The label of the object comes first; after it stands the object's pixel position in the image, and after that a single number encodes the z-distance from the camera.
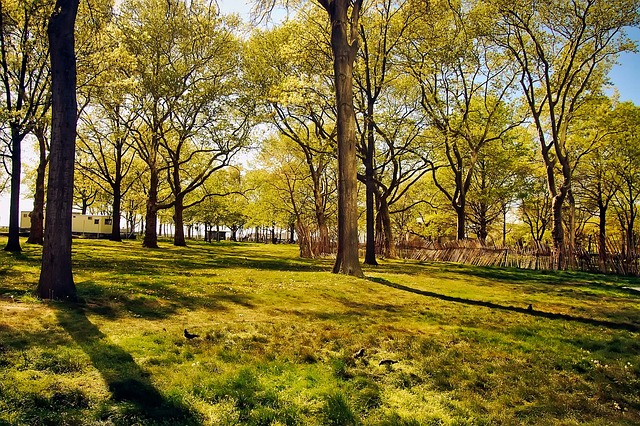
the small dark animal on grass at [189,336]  5.88
